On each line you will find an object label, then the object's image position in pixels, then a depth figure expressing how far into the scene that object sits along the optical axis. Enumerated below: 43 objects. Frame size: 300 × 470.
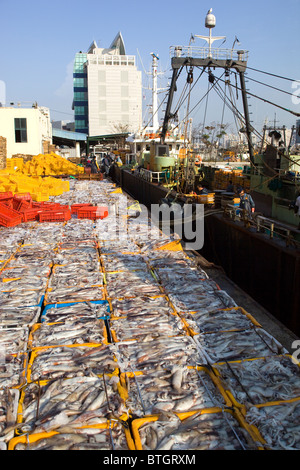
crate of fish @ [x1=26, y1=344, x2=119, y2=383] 4.57
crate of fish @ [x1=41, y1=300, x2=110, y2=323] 6.02
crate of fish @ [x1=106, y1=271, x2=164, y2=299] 7.00
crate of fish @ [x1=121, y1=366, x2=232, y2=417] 4.04
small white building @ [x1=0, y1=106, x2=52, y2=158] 35.66
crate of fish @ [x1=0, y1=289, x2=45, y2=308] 6.56
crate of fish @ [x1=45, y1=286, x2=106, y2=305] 6.71
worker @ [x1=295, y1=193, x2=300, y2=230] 9.01
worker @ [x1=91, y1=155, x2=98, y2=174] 34.48
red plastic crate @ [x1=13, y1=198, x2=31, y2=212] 14.41
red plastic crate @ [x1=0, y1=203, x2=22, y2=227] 12.91
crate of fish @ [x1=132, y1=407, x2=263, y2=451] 3.53
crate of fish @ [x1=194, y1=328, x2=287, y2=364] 4.99
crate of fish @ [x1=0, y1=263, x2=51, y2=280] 7.79
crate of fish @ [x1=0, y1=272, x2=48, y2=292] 7.22
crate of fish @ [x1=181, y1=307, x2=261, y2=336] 5.69
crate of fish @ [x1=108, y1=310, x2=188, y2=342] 5.50
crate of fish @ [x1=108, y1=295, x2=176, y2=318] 6.20
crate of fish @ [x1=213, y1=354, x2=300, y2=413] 4.13
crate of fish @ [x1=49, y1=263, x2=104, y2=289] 7.48
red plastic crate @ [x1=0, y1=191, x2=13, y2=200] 14.47
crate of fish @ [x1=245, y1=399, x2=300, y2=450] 3.52
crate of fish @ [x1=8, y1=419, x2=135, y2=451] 3.46
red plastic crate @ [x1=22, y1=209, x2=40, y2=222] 13.69
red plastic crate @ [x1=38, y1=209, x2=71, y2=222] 13.62
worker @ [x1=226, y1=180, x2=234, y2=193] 14.64
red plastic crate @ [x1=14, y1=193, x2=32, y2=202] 14.98
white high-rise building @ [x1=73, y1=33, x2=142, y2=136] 79.31
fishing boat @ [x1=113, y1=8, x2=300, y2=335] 7.70
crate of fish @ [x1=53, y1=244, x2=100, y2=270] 8.71
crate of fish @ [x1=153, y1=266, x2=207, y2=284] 7.43
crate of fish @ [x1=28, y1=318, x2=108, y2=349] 5.33
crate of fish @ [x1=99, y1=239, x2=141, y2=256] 9.63
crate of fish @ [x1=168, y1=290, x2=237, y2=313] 6.39
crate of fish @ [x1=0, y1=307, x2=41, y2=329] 5.82
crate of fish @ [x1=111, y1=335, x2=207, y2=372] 4.79
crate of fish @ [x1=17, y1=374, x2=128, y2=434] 3.74
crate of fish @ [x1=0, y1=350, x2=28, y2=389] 4.39
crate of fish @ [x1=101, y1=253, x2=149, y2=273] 8.40
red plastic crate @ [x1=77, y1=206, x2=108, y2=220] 14.02
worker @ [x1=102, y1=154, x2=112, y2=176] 41.00
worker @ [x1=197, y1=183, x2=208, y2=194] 16.92
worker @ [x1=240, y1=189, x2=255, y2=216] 10.62
